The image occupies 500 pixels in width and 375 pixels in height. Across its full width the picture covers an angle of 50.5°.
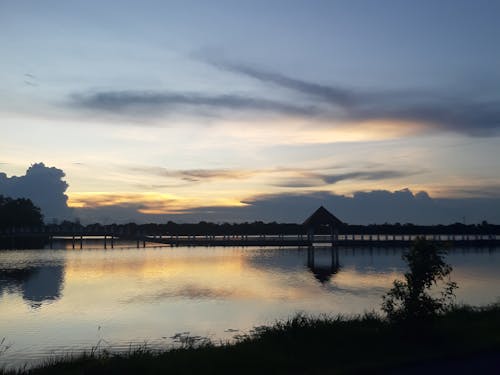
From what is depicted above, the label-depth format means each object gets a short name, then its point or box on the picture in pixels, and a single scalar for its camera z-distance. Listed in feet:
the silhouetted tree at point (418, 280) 45.09
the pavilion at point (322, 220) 268.82
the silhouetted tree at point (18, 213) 348.18
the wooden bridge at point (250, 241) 286.05
